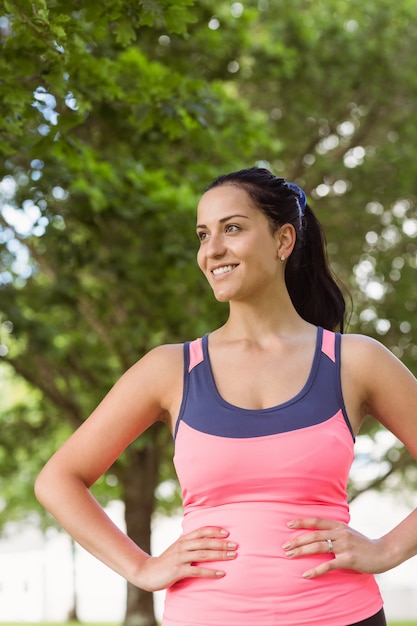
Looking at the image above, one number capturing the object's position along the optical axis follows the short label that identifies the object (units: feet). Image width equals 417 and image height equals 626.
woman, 13.78
